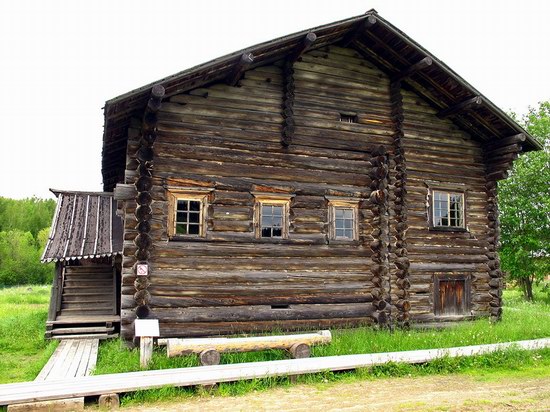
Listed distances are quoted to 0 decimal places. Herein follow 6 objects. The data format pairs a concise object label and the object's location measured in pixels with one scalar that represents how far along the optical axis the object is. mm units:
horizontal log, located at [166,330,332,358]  9141
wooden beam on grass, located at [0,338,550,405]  7184
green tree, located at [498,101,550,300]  27078
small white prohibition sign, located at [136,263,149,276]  10391
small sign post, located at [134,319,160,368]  8961
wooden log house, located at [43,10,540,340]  10844
